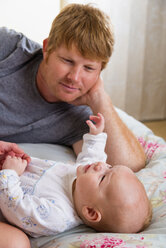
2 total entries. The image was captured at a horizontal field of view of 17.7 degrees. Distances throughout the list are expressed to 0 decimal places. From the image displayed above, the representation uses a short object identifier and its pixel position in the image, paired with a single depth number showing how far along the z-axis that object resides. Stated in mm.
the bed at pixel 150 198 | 968
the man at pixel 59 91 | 1211
